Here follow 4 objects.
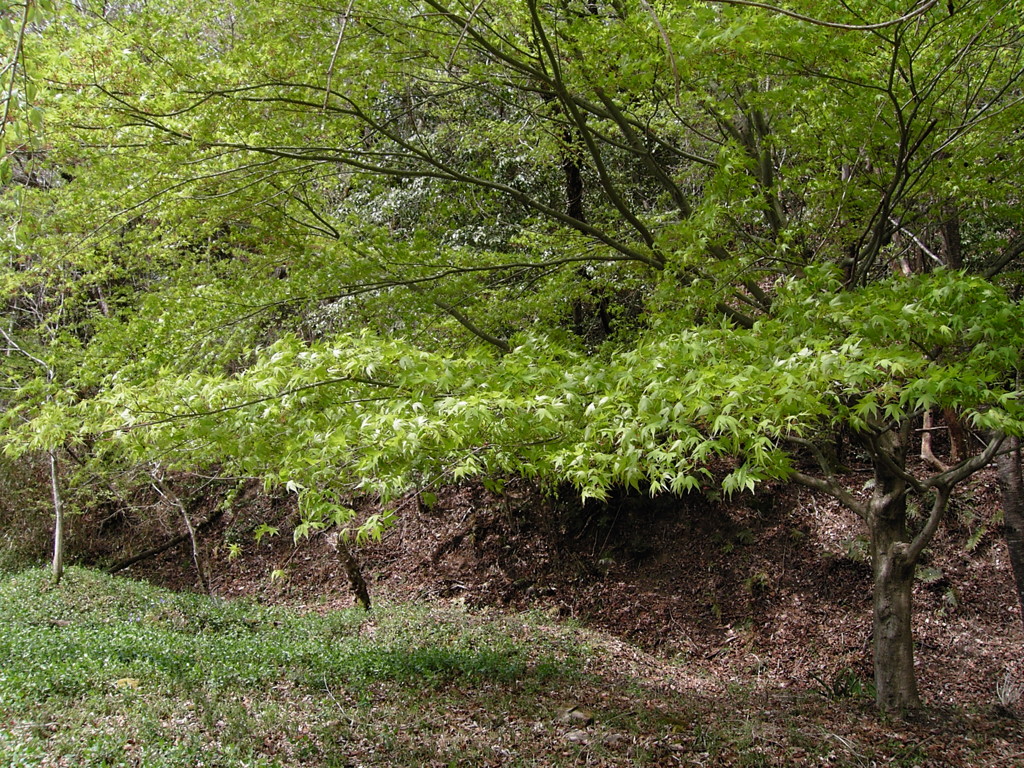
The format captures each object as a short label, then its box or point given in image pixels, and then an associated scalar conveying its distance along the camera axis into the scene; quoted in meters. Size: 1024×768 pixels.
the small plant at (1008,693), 6.51
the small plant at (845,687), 7.09
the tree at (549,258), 3.58
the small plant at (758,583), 9.62
